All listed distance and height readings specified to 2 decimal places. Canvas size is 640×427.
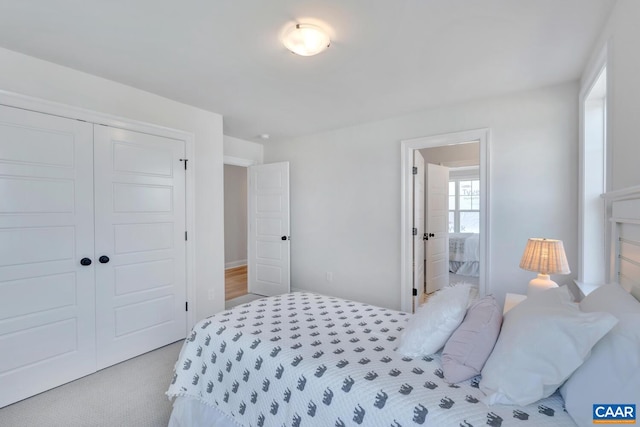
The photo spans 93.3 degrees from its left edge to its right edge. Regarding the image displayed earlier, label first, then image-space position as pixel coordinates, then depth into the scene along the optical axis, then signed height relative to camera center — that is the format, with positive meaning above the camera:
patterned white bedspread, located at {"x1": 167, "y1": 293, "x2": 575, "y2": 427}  1.12 -0.73
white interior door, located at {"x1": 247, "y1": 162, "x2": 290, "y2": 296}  4.43 -0.30
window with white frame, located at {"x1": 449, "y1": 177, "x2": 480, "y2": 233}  6.73 +0.11
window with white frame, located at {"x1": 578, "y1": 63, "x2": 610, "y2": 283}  2.29 +0.18
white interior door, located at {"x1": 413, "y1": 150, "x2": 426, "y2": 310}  3.57 -0.19
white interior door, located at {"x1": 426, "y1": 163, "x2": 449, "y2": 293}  4.30 -0.26
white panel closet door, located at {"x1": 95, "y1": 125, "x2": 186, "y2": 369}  2.56 -0.29
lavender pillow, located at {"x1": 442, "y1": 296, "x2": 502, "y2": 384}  1.30 -0.61
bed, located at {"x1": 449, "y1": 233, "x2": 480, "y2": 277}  5.44 -0.82
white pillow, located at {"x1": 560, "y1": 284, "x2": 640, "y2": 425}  0.91 -0.52
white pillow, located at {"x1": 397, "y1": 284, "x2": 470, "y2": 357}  1.49 -0.58
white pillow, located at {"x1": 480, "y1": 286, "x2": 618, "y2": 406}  1.01 -0.51
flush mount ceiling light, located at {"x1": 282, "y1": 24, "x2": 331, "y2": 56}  1.84 +1.07
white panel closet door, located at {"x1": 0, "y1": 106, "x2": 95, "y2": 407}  2.10 -0.31
